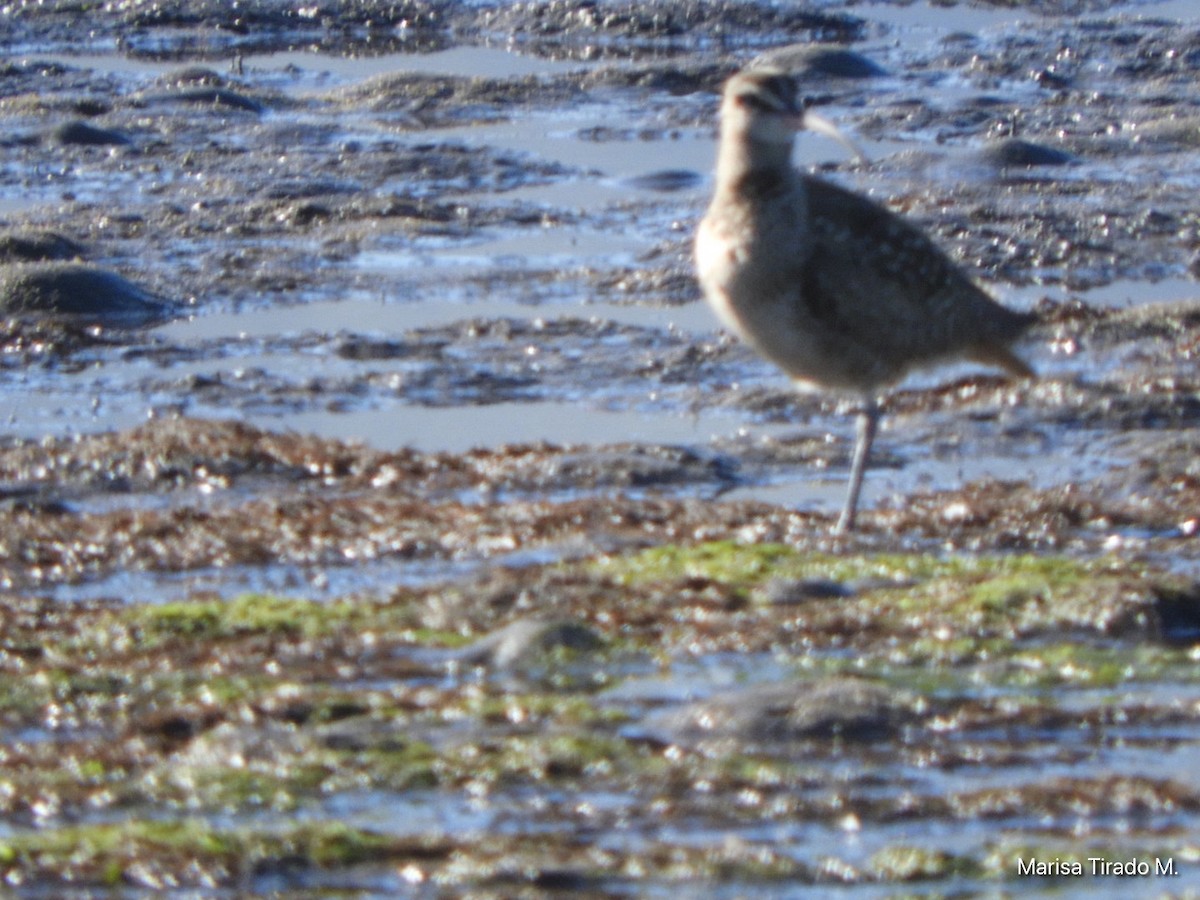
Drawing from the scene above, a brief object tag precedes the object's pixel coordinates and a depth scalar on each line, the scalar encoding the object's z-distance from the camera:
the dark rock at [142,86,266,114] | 12.92
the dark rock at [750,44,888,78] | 13.80
